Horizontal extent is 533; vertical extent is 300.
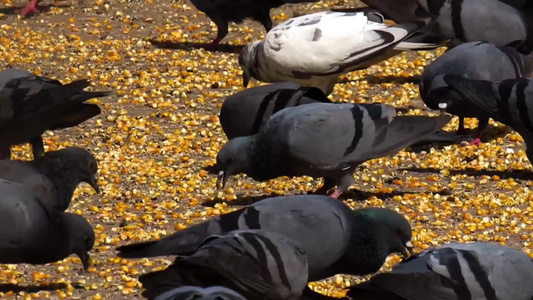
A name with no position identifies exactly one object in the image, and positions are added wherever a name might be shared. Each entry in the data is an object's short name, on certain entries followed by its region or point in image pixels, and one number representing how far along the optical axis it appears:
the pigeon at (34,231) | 11.81
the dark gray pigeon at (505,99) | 16.53
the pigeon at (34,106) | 15.98
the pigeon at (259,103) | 16.73
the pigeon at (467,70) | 18.19
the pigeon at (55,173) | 13.68
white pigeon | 18.95
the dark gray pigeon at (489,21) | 20.73
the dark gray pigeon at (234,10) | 24.48
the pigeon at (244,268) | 10.35
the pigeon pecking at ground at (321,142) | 14.85
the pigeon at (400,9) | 21.27
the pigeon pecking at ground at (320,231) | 11.39
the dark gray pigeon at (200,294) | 8.82
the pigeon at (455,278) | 10.33
